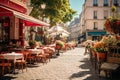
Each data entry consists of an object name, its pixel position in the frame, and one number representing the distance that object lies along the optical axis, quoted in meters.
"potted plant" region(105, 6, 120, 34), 6.03
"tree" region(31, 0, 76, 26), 13.88
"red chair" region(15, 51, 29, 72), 5.88
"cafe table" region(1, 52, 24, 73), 5.77
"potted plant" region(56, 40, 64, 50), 11.25
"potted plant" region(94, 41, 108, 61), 5.89
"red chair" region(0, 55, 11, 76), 5.52
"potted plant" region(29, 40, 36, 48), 8.95
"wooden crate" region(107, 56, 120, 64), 5.42
